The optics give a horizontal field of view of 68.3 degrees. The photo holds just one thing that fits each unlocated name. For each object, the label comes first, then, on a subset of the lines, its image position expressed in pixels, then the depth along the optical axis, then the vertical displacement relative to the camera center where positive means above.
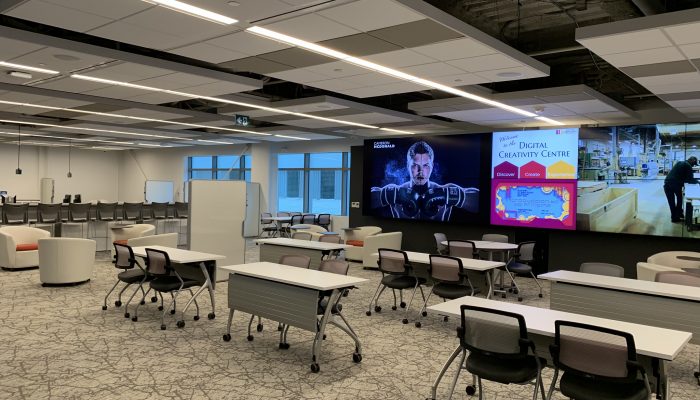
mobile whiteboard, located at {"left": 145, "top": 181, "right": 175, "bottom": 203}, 20.53 -0.15
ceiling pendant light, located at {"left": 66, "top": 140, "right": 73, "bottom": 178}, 19.83 +1.61
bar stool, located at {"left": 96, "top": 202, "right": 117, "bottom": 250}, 12.76 -0.69
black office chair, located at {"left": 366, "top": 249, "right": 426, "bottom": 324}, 6.89 -1.08
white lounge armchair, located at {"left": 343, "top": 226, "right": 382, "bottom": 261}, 12.33 -1.03
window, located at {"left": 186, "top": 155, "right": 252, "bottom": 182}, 19.16 +0.85
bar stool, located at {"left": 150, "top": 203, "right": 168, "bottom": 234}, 13.90 -0.67
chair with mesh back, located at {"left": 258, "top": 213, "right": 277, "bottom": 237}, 14.88 -1.11
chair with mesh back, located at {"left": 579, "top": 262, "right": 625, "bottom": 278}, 5.99 -0.87
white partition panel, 9.12 -0.55
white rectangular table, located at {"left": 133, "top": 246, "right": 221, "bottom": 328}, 6.39 -0.96
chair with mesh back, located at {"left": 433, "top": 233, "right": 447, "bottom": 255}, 9.17 -0.92
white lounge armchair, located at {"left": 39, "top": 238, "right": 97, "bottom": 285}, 8.30 -1.21
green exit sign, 10.88 +1.47
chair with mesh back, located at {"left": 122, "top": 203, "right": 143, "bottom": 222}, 13.22 -0.65
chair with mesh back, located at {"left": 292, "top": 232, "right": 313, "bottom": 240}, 9.55 -0.85
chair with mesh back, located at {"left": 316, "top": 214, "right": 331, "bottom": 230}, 15.45 -0.85
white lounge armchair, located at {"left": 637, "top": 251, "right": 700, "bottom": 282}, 6.65 -0.94
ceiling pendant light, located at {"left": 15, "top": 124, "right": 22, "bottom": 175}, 14.93 +1.62
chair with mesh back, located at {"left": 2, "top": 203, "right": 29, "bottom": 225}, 11.59 -0.67
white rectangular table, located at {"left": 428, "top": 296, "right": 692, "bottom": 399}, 3.25 -0.95
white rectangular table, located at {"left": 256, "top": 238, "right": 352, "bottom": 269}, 7.92 -0.93
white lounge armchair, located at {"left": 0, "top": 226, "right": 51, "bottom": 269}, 9.58 -1.17
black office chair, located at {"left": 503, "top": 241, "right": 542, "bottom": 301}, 8.34 -1.10
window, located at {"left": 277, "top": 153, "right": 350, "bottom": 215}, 16.66 +0.28
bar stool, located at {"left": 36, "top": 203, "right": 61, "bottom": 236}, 11.87 -0.67
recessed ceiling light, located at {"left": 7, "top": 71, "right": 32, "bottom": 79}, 6.86 +1.48
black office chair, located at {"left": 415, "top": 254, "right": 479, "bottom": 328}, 6.34 -1.06
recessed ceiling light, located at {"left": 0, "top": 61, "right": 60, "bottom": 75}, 6.37 +1.49
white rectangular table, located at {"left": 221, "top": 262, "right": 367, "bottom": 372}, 4.91 -1.07
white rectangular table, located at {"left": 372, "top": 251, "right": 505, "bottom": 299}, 6.52 -0.92
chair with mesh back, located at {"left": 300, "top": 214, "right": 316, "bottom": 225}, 15.53 -0.87
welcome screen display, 10.04 +0.34
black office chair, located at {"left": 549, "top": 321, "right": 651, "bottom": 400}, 3.10 -1.03
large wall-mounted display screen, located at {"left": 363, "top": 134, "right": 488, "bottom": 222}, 11.34 +0.34
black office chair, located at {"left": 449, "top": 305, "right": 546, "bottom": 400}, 3.48 -1.06
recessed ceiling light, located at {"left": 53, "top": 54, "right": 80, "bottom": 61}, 5.88 +1.48
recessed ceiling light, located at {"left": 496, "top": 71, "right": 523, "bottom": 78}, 6.38 +1.50
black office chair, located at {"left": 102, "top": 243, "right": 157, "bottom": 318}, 6.66 -1.05
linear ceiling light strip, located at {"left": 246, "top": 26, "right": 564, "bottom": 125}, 5.03 +1.51
